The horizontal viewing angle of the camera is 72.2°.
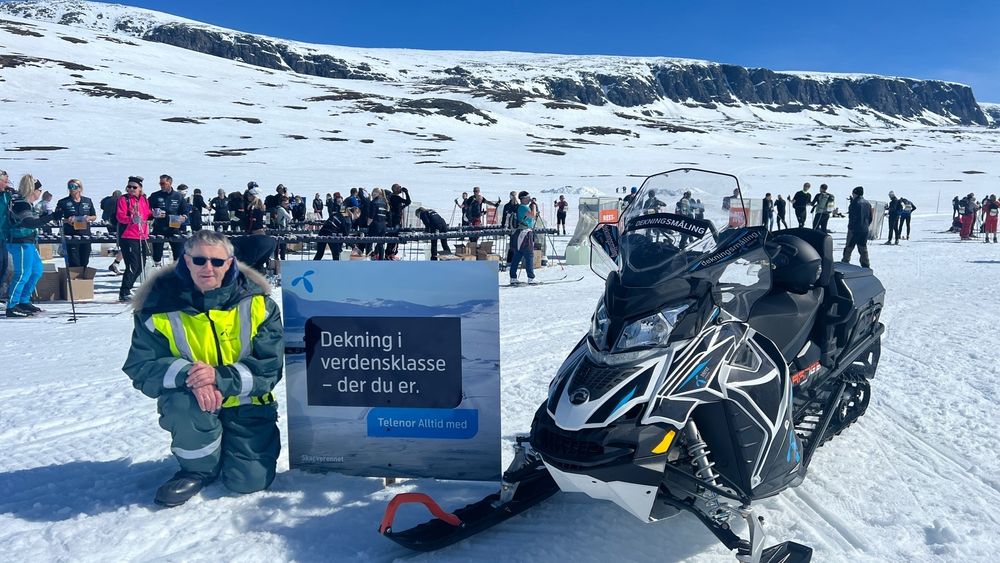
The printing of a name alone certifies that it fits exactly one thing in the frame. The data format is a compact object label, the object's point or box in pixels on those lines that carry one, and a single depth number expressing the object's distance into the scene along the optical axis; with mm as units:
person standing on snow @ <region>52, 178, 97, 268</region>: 10719
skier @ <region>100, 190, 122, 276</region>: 12984
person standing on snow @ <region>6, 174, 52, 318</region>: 7961
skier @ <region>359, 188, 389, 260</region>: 12688
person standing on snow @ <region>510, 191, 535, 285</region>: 11578
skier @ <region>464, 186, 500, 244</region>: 17000
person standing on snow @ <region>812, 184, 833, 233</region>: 17188
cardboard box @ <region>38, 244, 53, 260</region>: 13598
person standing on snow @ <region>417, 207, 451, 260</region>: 13531
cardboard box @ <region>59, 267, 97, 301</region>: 9562
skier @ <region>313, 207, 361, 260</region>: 12852
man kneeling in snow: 3238
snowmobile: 2580
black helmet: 3859
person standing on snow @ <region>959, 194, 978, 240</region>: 19859
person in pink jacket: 9586
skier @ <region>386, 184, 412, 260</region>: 13906
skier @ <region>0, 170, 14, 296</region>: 7953
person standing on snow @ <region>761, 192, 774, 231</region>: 20294
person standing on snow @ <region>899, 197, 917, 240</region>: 19016
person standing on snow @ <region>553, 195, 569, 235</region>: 23758
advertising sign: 3408
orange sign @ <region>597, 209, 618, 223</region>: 14398
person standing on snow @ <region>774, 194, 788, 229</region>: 23422
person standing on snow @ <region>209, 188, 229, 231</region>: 16781
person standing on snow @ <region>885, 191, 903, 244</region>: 18562
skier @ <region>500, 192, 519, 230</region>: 14795
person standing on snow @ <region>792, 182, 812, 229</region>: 19688
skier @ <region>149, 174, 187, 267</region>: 10953
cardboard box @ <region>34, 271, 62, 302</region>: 9625
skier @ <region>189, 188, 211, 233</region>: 13370
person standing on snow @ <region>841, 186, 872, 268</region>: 13039
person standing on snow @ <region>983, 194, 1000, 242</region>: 20000
